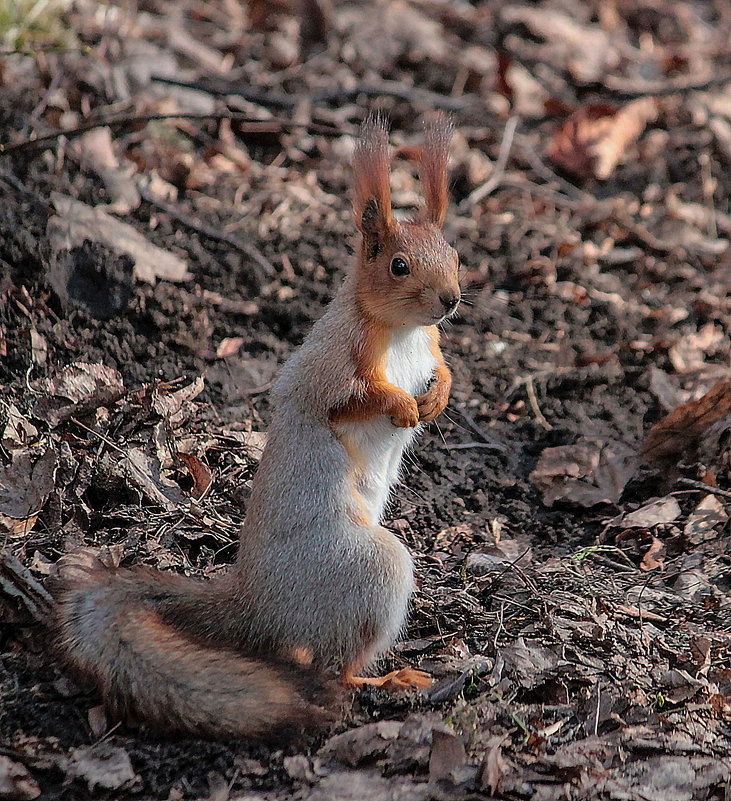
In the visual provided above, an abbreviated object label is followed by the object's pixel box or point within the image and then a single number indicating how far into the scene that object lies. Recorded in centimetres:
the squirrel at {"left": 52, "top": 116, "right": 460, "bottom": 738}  517
